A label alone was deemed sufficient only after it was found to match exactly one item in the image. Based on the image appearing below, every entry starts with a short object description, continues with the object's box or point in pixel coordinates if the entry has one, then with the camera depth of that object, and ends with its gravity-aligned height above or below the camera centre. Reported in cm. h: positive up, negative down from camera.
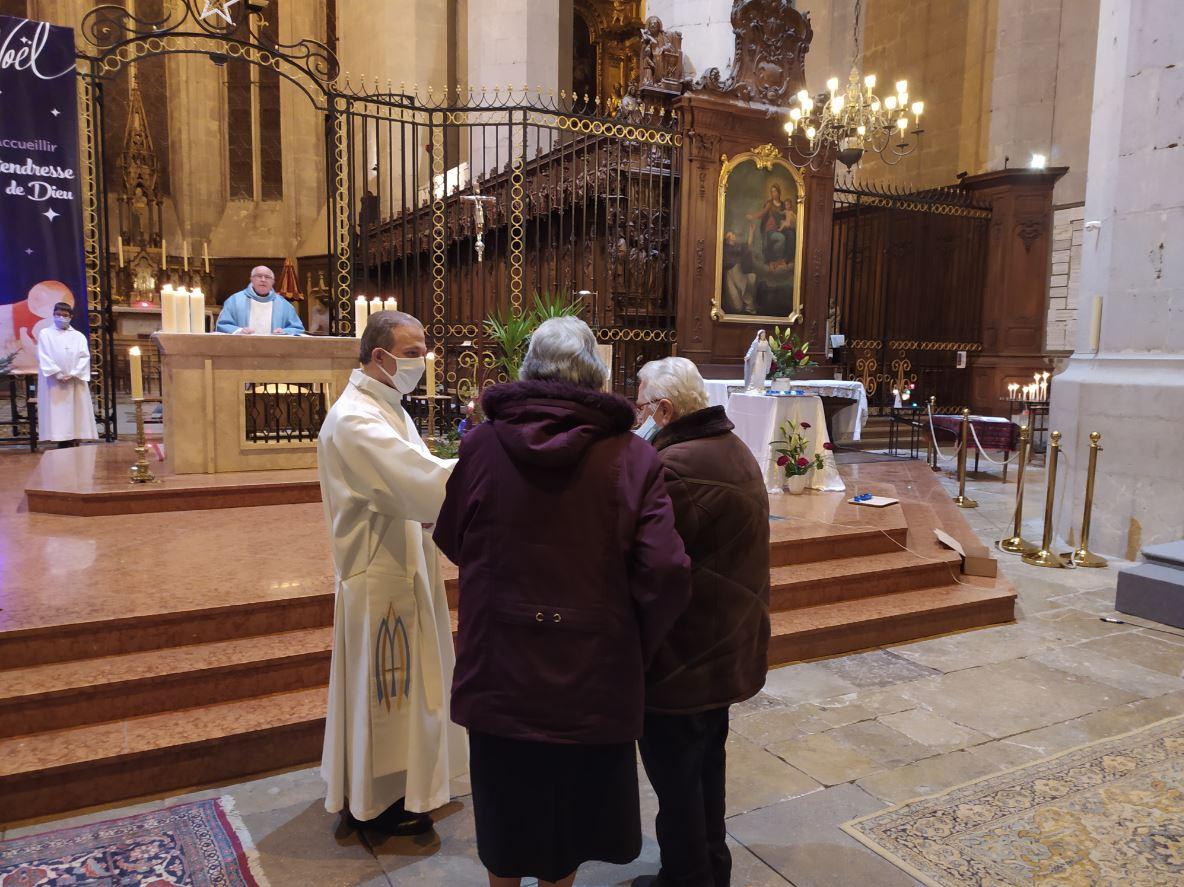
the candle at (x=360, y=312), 633 +18
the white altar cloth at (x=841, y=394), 921 -60
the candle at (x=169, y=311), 606 +15
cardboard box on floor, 577 -151
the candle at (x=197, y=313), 621 +14
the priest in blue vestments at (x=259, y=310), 688 +19
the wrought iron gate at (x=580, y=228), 931 +141
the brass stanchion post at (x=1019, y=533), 679 -157
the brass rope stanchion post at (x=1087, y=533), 648 -148
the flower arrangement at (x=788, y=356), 795 -11
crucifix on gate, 966 +159
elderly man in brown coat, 214 -72
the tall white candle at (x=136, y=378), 548 -34
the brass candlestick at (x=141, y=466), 587 -98
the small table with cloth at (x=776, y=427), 745 -77
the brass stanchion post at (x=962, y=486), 866 -147
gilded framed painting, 1067 +140
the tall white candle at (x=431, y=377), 546 -28
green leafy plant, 622 +3
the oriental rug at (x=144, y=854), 248 -168
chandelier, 935 +272
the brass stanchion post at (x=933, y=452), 1077 -146
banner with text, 816 +148
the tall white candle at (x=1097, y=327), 701 +22
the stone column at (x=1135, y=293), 639 +49
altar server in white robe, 853 -60
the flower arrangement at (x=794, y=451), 727 -96
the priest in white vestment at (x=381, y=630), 253 -94
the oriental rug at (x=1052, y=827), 266 -170
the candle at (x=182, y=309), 611 +16
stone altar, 610 -44
